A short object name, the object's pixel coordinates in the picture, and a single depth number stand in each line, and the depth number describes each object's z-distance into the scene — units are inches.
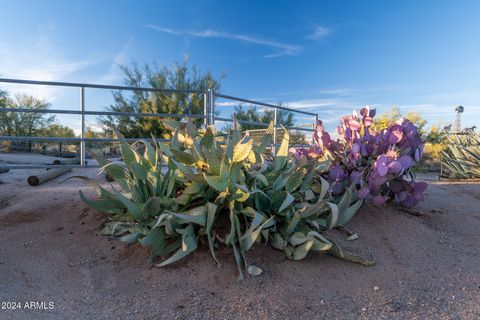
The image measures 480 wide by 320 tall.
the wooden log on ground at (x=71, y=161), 269.0
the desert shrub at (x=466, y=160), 204.5
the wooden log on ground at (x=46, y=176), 141.6
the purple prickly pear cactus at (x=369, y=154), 99.3
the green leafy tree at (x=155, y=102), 551.5
